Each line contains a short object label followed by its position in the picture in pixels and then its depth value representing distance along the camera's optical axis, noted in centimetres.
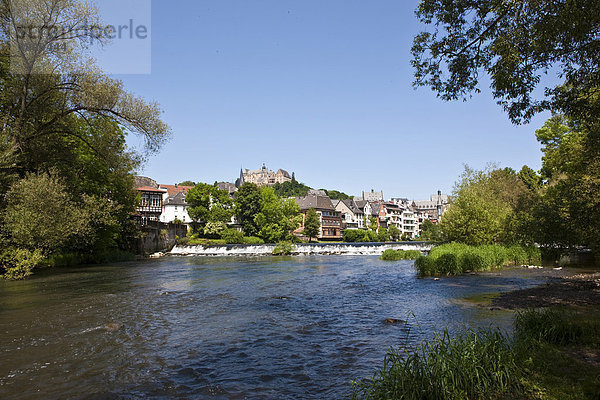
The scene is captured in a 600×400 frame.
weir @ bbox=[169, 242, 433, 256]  5656
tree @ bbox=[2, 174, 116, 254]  2350
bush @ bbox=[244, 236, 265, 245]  7488
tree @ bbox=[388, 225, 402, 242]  12150
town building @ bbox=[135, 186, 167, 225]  8975
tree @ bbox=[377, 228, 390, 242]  11514
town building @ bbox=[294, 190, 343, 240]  10750
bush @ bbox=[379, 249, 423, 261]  4334
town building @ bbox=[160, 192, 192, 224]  10225
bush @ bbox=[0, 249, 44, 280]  2392
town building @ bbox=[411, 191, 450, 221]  18008
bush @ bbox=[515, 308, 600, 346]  754
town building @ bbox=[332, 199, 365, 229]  12412
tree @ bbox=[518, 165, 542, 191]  6276
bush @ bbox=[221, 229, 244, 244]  7438
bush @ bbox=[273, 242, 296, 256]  5647
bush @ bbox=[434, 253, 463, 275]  2603
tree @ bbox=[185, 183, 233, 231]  8325
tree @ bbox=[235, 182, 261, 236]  8262
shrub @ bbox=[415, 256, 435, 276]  2545
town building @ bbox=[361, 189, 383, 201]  17838
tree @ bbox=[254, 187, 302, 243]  7762
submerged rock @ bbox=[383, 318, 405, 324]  1236
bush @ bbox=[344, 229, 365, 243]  10406
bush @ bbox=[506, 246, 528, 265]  3136
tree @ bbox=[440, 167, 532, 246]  3316
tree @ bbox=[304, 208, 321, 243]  9469
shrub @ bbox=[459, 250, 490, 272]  2706
